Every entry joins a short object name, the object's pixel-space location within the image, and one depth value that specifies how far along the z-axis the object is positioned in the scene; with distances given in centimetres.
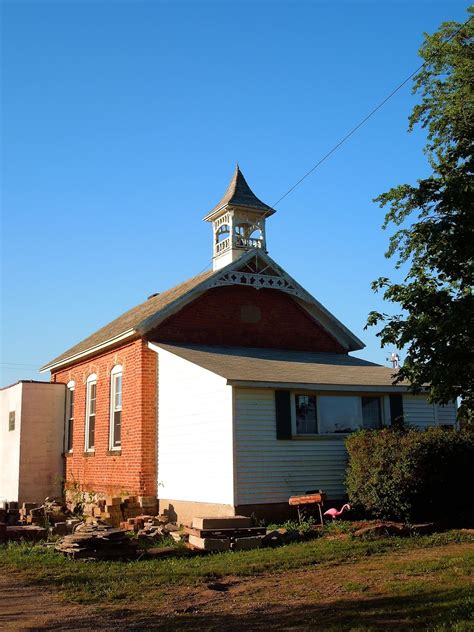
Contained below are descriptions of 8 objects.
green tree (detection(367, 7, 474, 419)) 1216
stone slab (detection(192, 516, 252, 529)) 1304
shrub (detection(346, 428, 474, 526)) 1427
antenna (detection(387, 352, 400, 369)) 3734
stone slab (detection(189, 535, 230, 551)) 1263
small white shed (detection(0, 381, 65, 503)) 2261
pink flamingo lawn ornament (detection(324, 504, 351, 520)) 1464
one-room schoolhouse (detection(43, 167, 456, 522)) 1551
